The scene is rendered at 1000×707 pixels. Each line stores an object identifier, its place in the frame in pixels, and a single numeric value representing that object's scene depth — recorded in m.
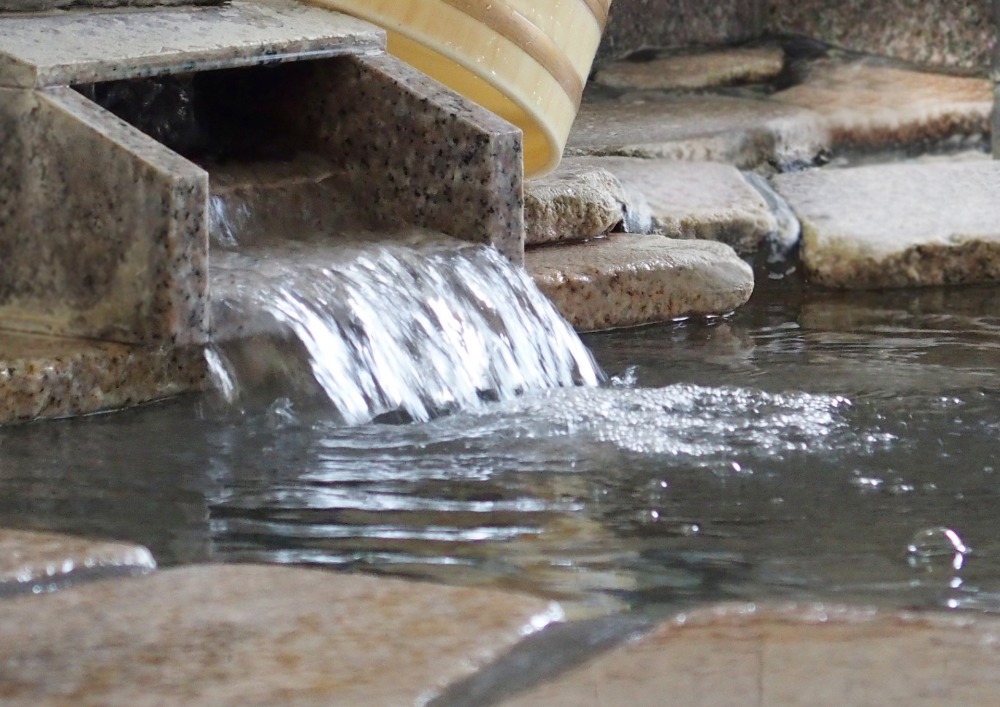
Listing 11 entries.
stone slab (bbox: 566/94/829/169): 11.06
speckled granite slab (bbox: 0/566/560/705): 2.69
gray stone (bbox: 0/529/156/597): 3.33
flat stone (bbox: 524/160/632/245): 8.57
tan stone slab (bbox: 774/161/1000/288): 9.34
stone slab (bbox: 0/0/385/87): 5.96
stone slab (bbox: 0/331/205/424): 5.59
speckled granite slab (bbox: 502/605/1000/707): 2.66
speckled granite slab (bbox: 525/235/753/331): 7.99
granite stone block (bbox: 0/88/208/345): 5.70
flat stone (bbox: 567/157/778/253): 9.40
